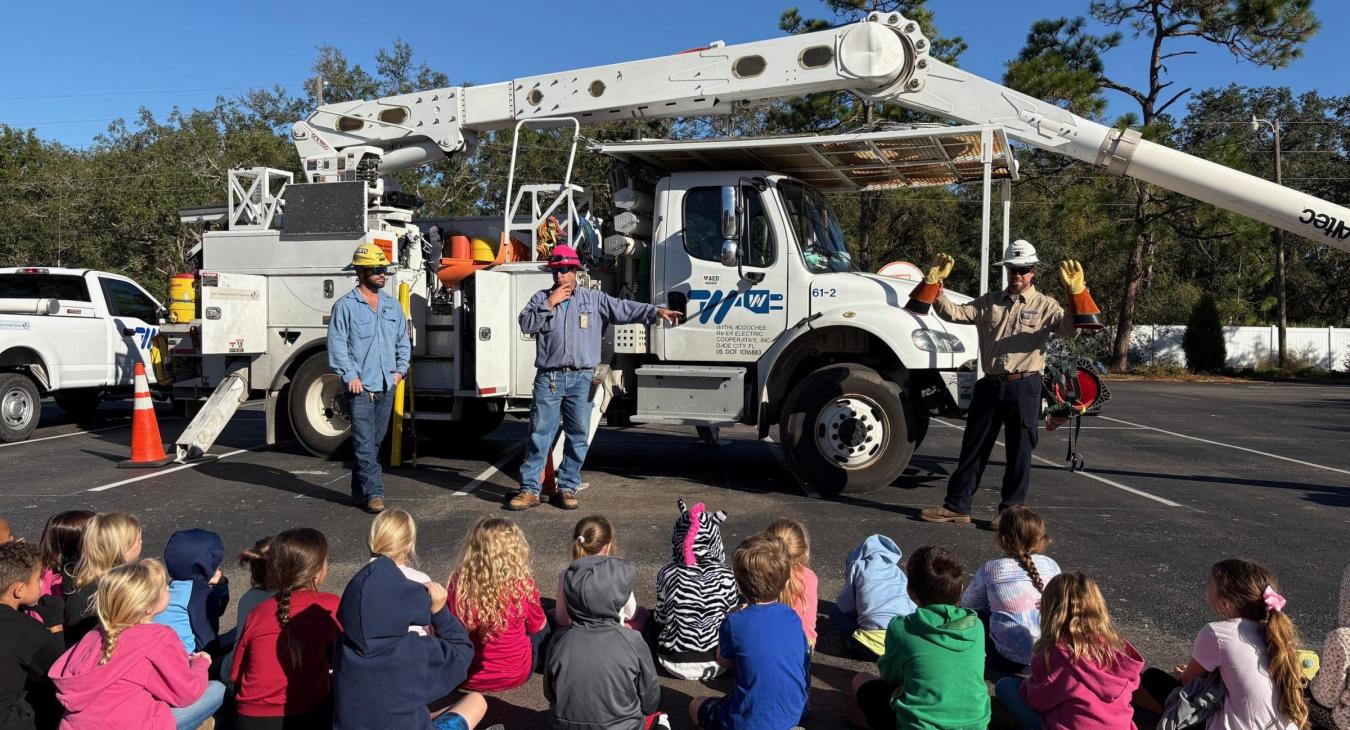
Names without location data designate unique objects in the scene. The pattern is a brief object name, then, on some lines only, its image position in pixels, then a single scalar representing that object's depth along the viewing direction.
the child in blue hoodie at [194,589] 3.74
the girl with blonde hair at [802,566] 3.98
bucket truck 7.43
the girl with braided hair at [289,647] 3.21
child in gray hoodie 3.12
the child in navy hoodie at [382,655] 2.97
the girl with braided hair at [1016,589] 4.03
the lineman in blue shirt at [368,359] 7.04
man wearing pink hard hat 7.13
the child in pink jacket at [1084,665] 3.13
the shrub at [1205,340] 28.55
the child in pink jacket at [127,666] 2.89
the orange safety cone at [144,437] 8.99
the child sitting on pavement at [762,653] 3.25
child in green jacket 3.19
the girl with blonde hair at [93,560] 3.64
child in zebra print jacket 4.00
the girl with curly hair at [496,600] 3.61
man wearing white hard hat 6.59
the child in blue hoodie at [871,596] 4.21
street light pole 29.62
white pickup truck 11.02
